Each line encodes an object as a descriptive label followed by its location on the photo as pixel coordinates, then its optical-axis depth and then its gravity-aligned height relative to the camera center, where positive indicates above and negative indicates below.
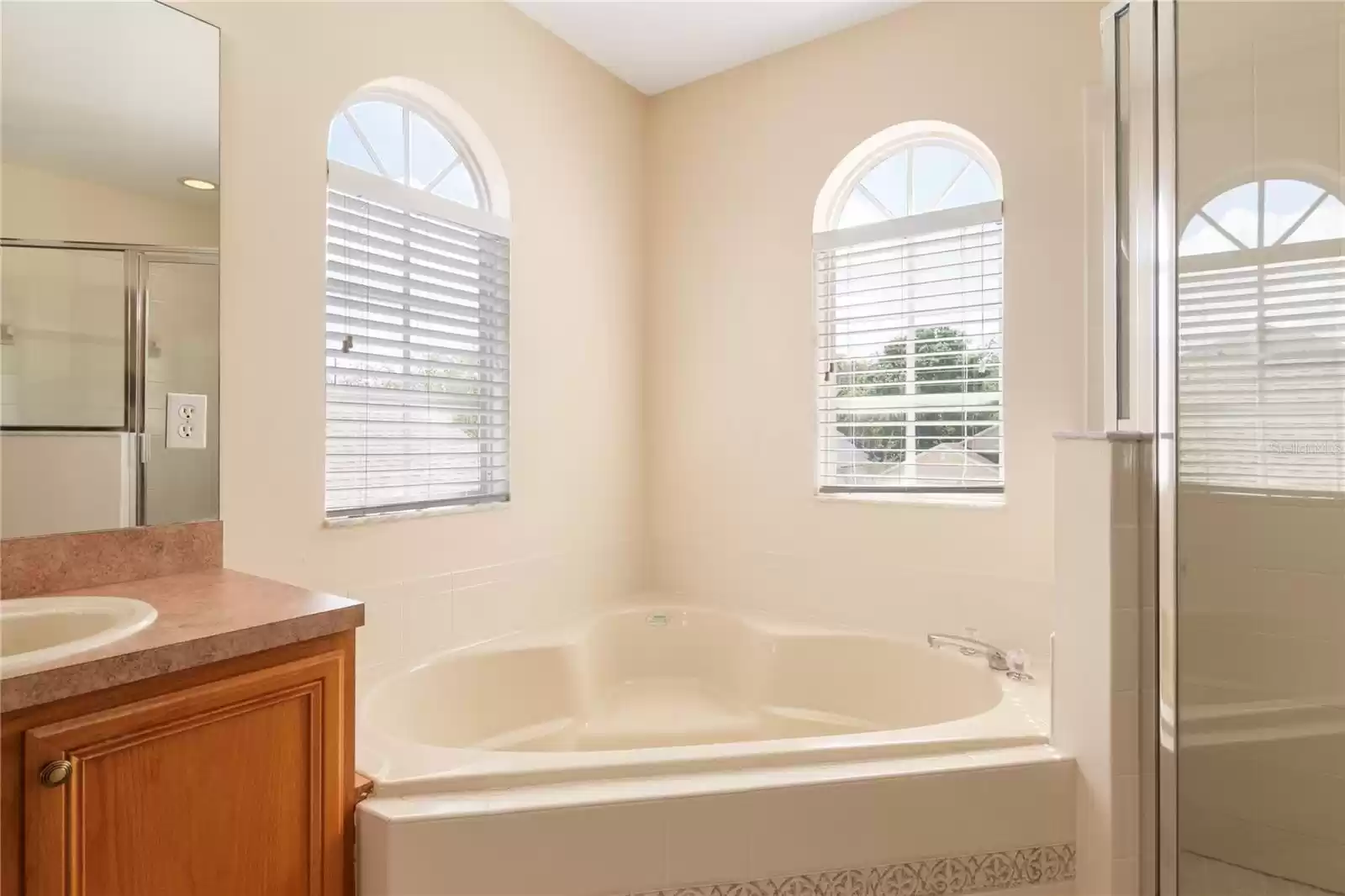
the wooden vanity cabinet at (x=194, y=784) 0.96 -0.51
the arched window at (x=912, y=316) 2.38 +0.47
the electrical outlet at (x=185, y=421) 1.61 +0.06
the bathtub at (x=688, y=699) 1.58 -0.72
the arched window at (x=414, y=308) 2.03 +0.43
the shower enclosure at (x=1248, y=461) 1.49 -0.02
